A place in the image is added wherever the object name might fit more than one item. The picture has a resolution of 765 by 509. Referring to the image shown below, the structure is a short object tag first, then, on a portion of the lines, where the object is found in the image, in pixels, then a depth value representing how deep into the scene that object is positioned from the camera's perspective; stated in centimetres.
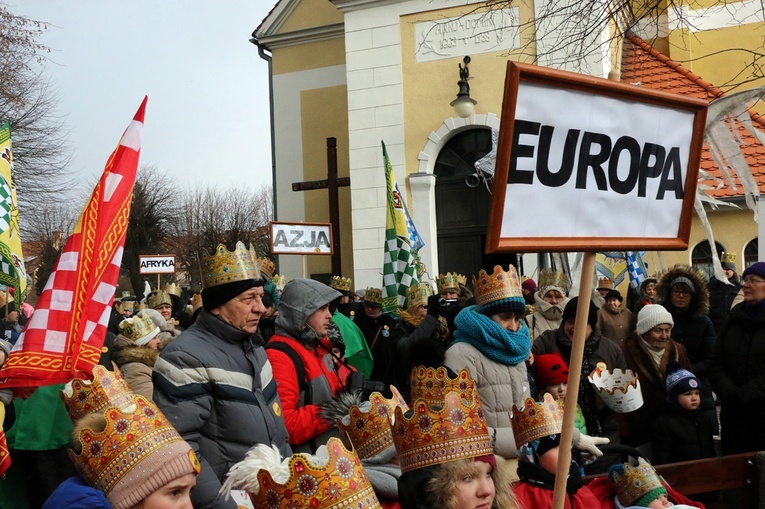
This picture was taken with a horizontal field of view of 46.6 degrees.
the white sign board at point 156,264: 1622
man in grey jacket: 364
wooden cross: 1831
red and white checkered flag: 405
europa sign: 250
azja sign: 1187
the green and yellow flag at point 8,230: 795
